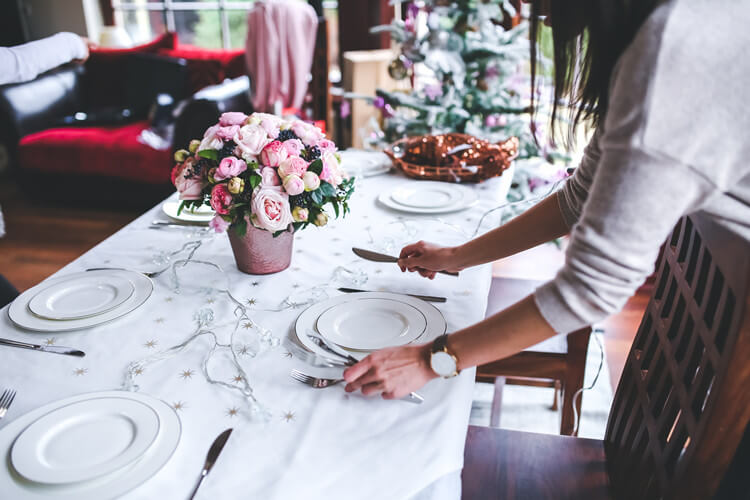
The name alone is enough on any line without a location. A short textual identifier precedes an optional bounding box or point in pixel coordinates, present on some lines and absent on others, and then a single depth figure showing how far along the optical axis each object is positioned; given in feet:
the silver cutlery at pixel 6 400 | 2.30
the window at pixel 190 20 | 16.01
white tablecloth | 1.99
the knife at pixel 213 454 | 1.94
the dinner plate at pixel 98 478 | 1.84
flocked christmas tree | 8.16
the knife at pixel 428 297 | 3.11
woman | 1.70
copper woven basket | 4.99
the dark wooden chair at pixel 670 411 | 2.13
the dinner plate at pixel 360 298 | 2.67
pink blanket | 11.70
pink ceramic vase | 3.32
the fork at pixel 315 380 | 2.43
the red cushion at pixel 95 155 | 11.24
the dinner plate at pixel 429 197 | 4.38
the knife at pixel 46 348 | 2.68
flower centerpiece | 3.03
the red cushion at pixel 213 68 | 12.96
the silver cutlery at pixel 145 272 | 3.40
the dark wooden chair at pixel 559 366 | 4.39
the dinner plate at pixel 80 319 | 2.85
